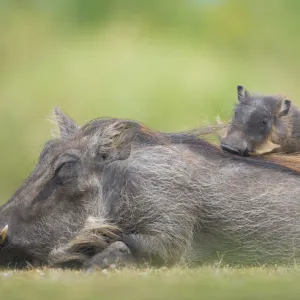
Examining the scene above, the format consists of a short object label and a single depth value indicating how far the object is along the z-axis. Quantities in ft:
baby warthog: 44.39
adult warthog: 38.17
